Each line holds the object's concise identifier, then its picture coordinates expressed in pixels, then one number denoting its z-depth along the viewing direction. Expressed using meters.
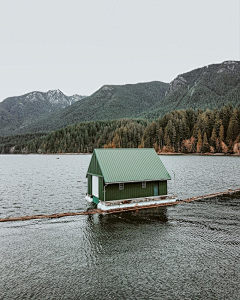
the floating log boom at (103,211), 28.16
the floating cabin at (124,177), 30.28
